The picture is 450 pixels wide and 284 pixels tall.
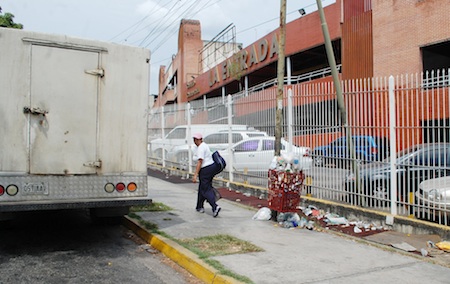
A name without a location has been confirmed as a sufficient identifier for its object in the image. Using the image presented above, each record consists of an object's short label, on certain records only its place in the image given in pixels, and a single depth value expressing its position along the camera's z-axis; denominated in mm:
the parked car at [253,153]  10880
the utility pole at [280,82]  8664
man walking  8383
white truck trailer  5594
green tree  16547
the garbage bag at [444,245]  6148
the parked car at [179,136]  13028
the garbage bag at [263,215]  8219
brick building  18625
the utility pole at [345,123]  7953
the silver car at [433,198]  6543
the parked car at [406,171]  6562
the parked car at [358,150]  7566
